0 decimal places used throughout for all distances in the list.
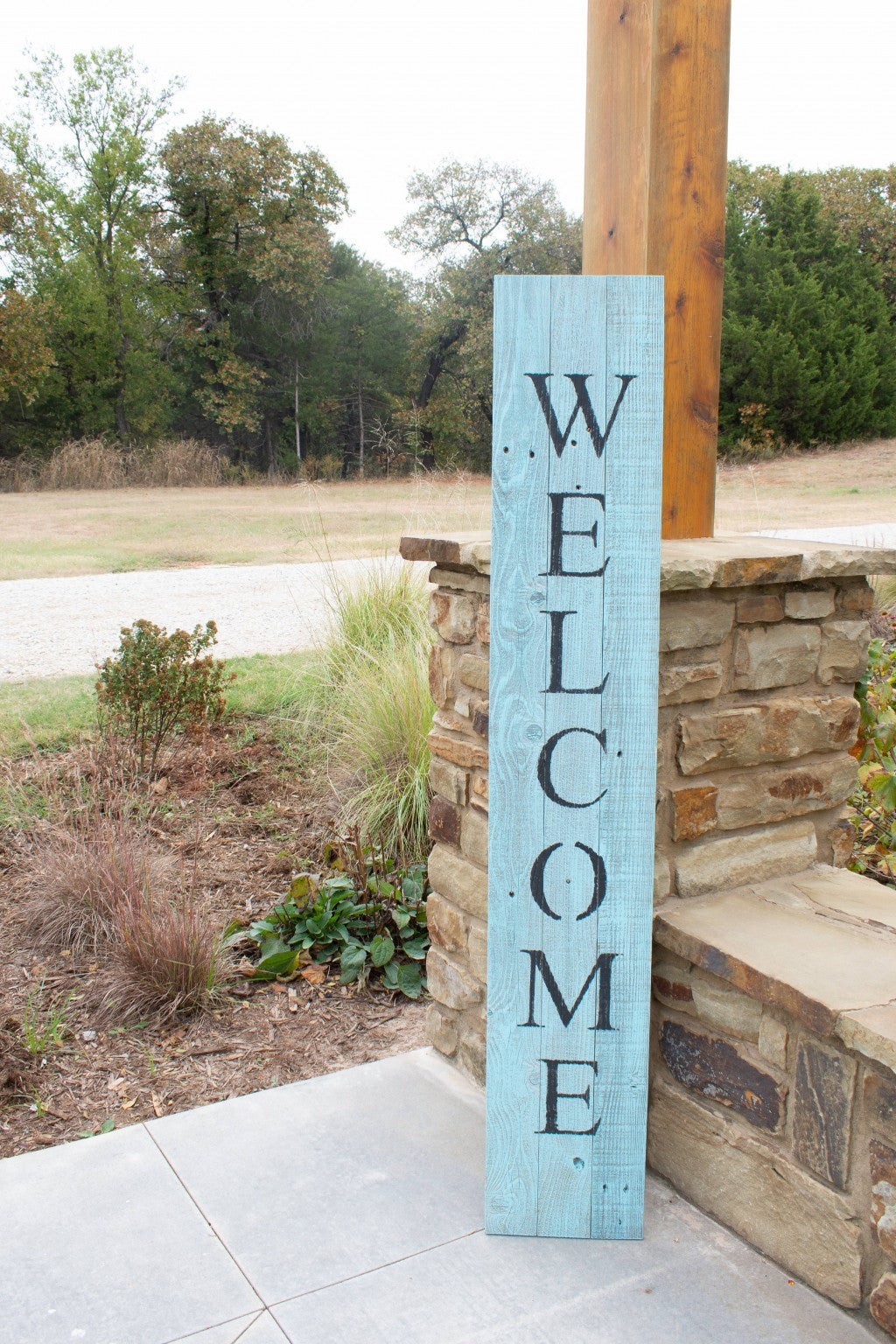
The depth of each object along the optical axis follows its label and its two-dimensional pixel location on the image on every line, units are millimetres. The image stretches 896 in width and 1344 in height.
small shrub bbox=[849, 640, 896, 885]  2471
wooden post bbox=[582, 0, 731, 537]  1837
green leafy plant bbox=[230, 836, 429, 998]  2711
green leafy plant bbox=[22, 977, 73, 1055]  2338
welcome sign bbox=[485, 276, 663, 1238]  1509
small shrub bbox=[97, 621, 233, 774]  3945
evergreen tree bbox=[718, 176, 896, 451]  18844
